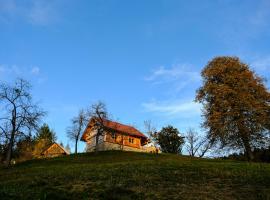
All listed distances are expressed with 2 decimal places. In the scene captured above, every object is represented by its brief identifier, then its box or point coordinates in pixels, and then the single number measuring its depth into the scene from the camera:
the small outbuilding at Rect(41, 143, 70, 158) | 56.16
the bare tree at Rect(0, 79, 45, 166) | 30.15
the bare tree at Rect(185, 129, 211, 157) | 54.47
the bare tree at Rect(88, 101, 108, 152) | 40.53
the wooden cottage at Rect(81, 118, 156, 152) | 48.87
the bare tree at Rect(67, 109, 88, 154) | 48.80
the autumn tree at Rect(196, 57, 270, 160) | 33.99
